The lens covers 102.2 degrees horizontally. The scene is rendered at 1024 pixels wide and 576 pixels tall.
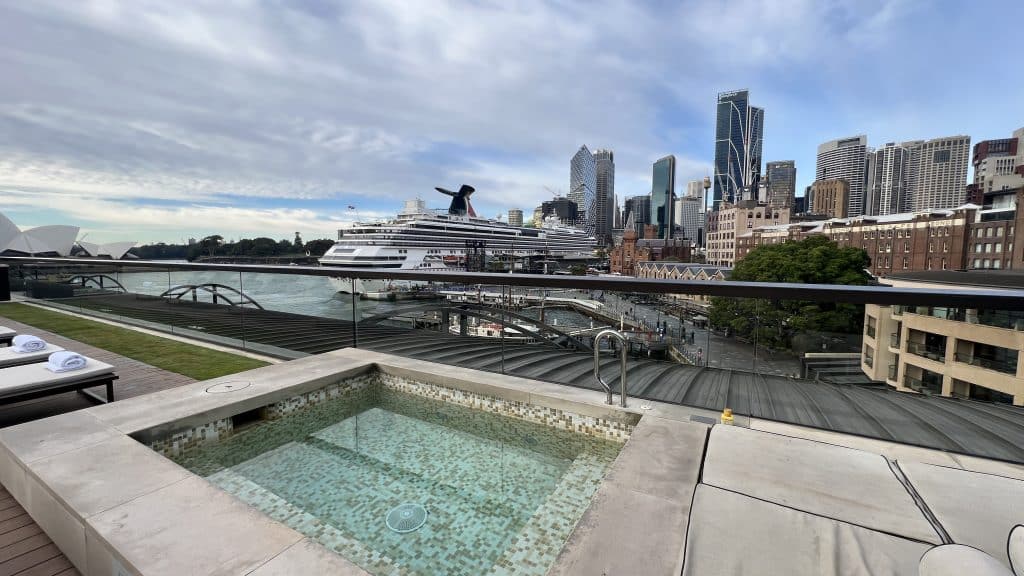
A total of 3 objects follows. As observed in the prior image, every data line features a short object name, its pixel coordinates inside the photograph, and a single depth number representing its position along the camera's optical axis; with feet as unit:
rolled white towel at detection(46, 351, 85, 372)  9.12
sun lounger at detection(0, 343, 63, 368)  9.98
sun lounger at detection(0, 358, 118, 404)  8.19
